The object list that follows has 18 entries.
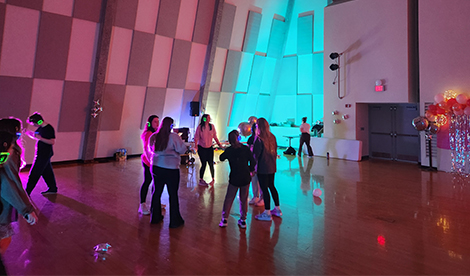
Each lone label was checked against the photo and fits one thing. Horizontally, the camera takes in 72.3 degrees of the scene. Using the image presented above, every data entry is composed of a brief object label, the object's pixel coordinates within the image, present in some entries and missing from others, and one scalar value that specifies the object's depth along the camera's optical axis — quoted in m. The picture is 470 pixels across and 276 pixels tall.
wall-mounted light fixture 10.96
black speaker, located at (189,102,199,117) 11.84
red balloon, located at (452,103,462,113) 8.09
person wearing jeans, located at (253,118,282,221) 4.79
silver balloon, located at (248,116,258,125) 6.81
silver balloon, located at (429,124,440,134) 8.64
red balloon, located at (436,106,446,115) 8.49
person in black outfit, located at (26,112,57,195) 5.75
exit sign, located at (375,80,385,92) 10.01
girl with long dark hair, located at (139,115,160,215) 4.82
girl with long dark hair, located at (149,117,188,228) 4.32
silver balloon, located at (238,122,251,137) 5.50
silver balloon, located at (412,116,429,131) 8.61
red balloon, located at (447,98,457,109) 8.23
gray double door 10.59
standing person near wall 11.46
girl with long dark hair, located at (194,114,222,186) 6.82
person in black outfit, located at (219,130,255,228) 4.42
